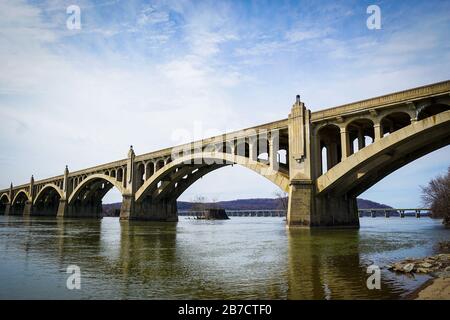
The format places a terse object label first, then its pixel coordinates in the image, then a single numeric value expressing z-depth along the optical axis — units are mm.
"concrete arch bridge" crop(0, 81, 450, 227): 28469
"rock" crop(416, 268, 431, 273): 11256
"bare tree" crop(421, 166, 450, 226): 47788
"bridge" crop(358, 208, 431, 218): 141750
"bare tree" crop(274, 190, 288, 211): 77050
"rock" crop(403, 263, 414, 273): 11341
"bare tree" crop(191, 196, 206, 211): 131775
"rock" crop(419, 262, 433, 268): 11712
